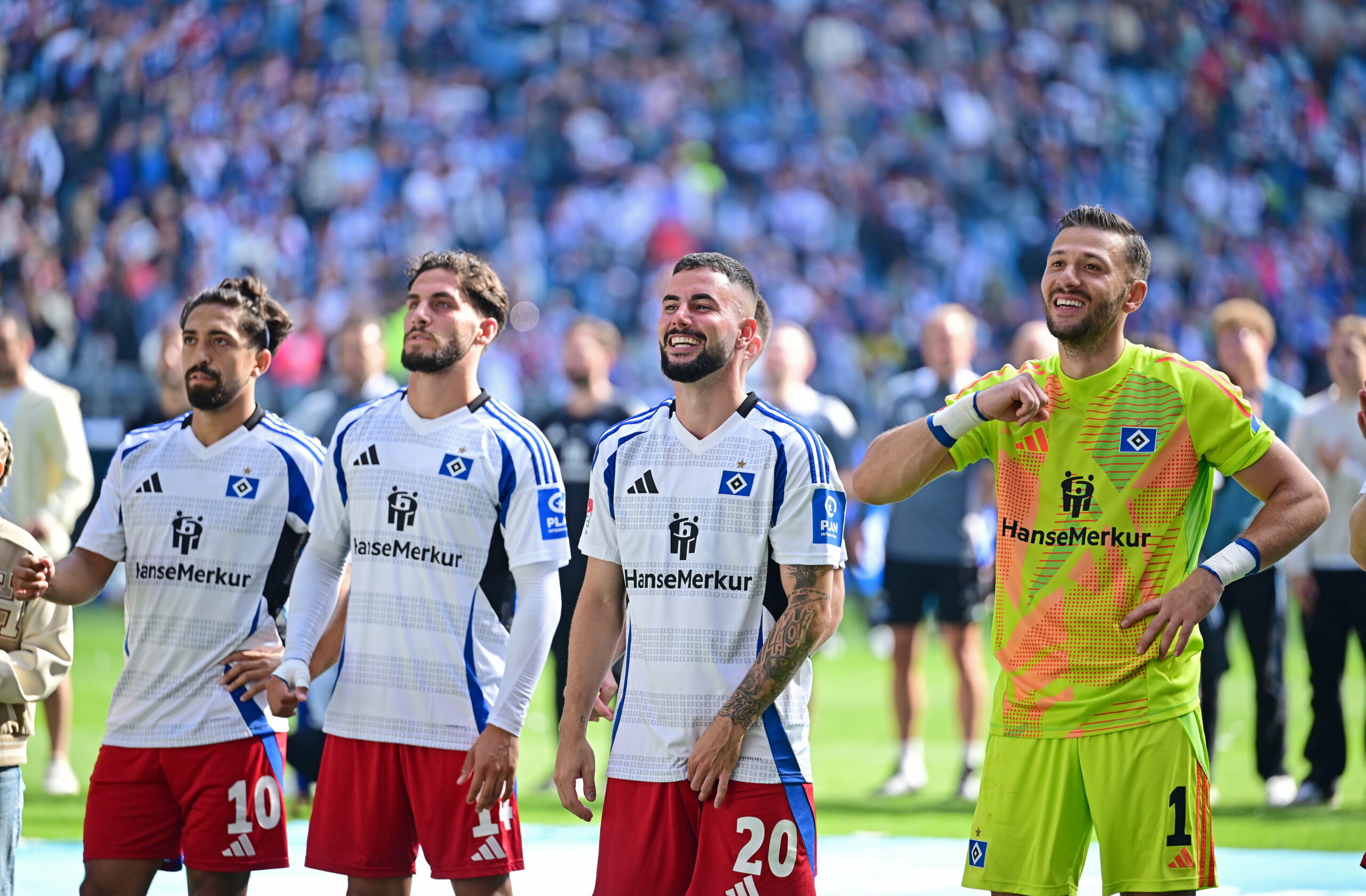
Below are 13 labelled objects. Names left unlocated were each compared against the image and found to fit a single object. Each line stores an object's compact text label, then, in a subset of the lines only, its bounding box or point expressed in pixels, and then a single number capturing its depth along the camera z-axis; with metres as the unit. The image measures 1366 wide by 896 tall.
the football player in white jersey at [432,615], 8.80
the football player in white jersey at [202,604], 9.30
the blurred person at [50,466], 15.71
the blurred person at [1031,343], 15.30
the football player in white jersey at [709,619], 7.88
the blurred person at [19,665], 8.81
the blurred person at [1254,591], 15.59
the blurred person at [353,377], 16.70
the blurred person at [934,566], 16.44
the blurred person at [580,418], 16.14
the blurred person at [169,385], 15.92
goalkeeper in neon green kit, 7.85
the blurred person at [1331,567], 15.30
